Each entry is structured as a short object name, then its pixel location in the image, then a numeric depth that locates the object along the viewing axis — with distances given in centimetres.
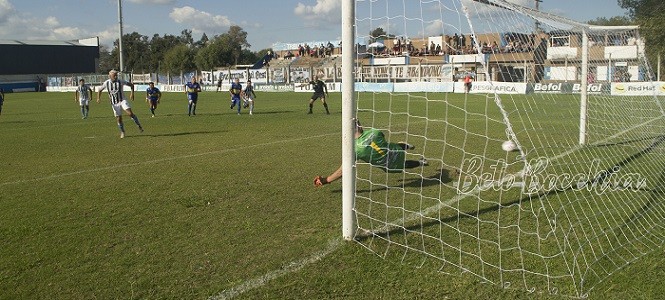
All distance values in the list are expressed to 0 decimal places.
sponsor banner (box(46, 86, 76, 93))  6088
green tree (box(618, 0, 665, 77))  2116
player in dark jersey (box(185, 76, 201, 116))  2222
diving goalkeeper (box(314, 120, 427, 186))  693
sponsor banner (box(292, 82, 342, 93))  4020
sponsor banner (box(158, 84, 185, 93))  5316
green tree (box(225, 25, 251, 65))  10279
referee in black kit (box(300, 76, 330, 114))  2187
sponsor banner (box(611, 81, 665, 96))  1434
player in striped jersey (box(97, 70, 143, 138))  1423
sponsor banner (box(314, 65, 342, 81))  3042
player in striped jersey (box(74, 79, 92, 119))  2164
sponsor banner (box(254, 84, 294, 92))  4673
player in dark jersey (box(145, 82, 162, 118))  2136
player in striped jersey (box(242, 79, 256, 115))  2206
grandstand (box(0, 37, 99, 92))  7669
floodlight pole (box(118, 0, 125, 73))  5172
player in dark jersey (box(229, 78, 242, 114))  2242
